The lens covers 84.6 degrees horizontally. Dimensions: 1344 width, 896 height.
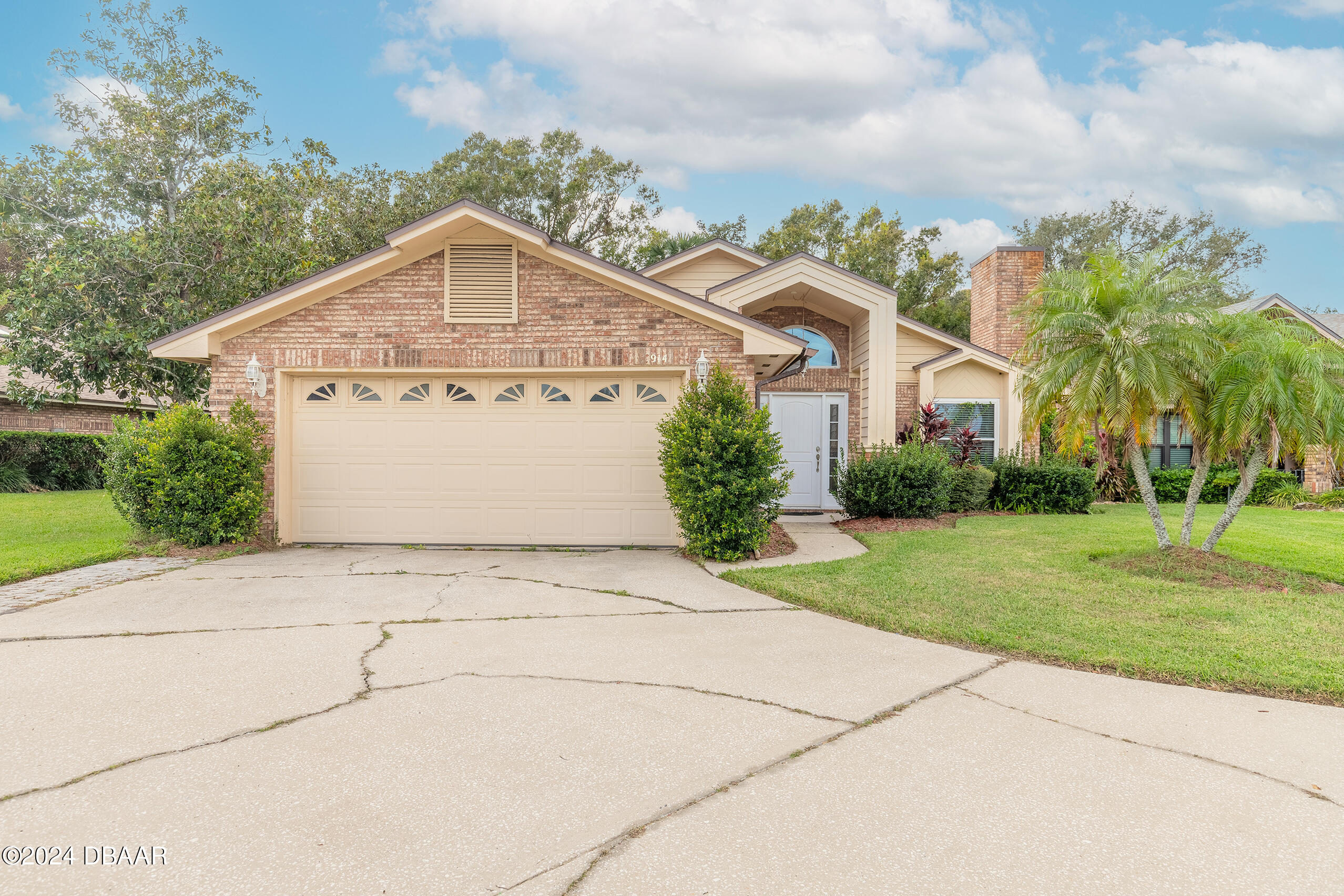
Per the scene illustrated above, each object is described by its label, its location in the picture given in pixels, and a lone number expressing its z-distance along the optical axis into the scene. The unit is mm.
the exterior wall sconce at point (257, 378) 9503
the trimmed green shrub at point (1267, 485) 16625
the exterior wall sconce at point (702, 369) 9344
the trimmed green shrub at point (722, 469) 8461
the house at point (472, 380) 9625
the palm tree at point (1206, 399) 7475
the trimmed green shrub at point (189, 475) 8828
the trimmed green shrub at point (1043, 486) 13555
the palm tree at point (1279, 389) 6945
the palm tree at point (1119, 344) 7469
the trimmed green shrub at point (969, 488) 13461
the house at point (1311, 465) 16219
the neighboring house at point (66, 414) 19953
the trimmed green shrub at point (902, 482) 12094
